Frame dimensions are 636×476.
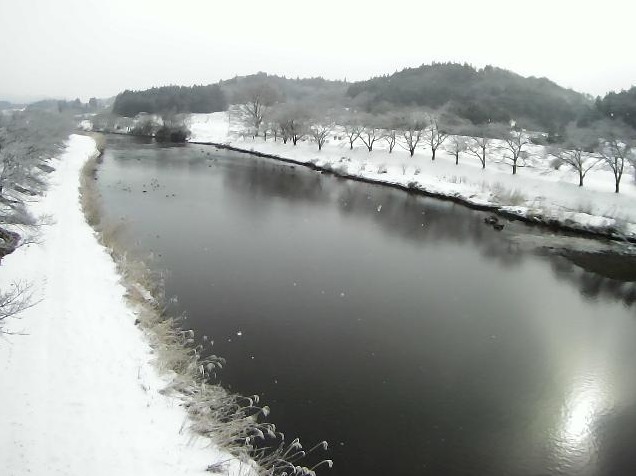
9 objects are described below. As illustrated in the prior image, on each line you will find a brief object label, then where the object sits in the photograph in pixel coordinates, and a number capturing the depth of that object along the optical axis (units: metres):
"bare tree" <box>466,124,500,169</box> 37.81
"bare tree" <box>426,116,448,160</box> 41.81
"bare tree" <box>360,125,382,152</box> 48.06
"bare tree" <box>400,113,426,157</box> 43.78
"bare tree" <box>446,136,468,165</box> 39.09
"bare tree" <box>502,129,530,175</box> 35.03
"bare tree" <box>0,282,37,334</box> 10.69
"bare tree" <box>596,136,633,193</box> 27.73
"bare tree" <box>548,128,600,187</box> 30.11
